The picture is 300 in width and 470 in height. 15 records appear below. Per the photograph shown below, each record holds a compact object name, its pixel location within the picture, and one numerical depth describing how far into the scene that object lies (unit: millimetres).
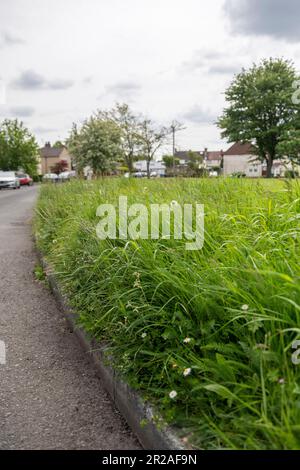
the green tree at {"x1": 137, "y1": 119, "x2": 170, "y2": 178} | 41247
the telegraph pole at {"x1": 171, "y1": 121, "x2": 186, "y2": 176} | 44412
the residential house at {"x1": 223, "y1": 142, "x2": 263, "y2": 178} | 73938
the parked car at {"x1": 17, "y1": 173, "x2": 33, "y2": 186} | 44988
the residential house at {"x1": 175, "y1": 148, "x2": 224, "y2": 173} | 70494
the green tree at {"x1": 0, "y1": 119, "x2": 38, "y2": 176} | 53312
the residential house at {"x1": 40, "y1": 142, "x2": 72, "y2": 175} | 92200
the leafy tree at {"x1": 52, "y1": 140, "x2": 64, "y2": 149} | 112300
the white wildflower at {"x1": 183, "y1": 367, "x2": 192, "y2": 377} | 2008
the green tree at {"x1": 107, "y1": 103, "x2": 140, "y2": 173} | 40219
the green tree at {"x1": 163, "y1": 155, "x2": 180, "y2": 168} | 56812
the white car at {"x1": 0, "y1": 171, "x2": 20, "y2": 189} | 37844
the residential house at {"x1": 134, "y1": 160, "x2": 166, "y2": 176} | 41819
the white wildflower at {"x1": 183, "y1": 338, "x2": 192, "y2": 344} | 2149
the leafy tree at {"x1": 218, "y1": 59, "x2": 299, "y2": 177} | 37219
